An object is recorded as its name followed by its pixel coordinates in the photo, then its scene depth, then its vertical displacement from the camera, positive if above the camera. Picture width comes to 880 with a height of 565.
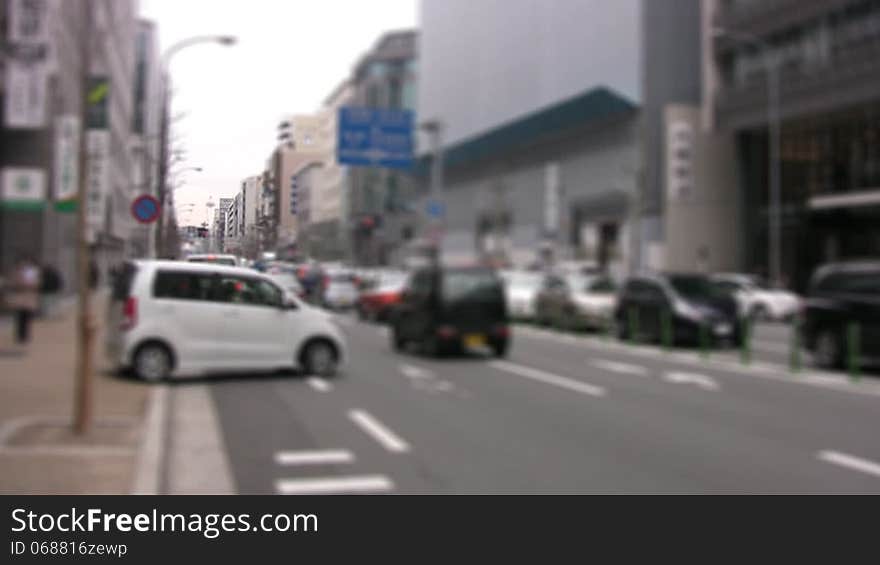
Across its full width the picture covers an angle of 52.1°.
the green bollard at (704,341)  26.21 -1.53
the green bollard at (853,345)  19.67 -1.19
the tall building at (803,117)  42.00 +8.77
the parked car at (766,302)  40.22 -0.55
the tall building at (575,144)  33.97 +6.98
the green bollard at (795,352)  22.59 -1.58
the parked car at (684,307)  27.91 -0.59
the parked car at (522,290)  39.75 -0.20
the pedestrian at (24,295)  13.79 -0.35
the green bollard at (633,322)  30.06 -1.15
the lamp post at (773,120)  45.88 +8.75
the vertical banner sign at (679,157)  48.53 +7.15
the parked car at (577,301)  34.78 -0.55
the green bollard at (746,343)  24.52 -1.47
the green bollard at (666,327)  28.34 -1.23
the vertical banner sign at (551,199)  52.48 +5.30
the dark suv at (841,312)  19.78 -0.46
